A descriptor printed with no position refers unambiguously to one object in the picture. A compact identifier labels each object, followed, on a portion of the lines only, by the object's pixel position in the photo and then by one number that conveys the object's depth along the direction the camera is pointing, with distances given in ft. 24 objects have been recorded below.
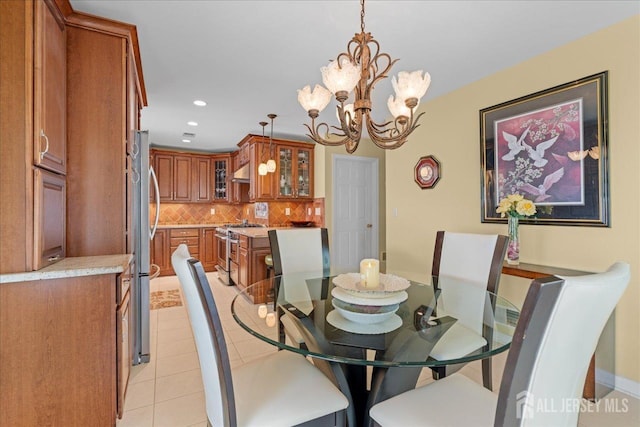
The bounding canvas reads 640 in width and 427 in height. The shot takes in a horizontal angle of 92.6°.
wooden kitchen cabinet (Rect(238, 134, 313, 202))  15.60
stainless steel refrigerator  7.68
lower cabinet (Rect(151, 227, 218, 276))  17.24
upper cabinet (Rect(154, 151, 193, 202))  18.01
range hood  16.55
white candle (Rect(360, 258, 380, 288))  4.70
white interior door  16.16
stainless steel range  14.98
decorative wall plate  10.84
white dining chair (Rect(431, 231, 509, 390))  3.98
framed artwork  6.87
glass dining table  3.56
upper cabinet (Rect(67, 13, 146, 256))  6.07
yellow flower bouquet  7.76
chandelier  5.04
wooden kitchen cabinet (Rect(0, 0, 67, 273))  4.39
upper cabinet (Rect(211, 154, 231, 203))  19.57
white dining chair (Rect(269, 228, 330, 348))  7.57
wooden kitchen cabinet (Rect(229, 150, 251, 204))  19.16
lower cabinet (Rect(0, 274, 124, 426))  4.45
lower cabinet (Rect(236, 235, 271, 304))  12.62
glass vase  7.84
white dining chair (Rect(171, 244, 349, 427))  3.21
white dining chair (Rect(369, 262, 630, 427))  2.26
